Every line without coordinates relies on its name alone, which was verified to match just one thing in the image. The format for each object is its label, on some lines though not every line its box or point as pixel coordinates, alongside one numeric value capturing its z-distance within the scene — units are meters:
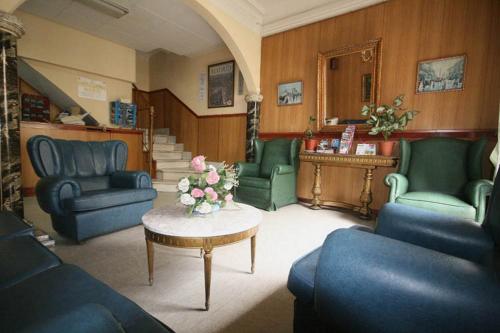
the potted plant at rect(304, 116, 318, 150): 3.65
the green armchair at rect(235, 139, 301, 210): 3.35
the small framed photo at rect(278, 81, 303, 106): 4.05
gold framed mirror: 3.29
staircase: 4.71
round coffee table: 1.29
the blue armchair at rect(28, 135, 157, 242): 2.08
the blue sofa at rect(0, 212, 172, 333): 0.46
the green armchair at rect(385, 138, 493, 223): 2.06
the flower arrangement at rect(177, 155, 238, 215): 1.54
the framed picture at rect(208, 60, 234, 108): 5.20
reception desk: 3.94
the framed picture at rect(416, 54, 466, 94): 2.78
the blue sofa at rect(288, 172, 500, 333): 0.54
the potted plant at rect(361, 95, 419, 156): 2.87
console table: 2.97
